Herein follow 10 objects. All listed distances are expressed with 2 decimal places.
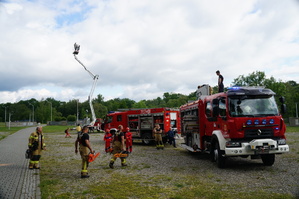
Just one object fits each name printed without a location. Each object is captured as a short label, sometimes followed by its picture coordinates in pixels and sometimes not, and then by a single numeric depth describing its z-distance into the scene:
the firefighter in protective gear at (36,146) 10.34
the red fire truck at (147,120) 18.77
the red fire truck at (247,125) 8.98
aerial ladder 33.12
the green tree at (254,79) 69.81
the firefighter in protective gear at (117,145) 10.40
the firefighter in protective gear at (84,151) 8.75
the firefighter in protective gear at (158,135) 17.25
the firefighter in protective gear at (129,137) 13.78
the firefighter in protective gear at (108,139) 14.23
